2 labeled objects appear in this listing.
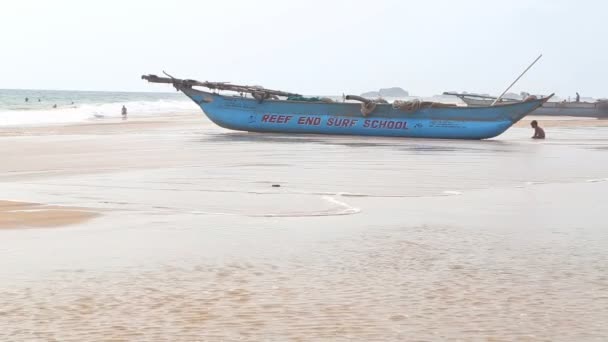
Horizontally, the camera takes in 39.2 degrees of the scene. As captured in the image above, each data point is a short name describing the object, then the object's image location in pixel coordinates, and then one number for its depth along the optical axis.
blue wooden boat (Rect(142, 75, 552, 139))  25.31
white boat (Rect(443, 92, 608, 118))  48.50
